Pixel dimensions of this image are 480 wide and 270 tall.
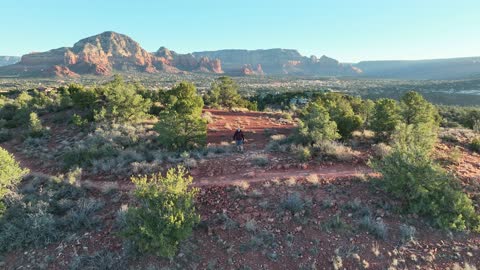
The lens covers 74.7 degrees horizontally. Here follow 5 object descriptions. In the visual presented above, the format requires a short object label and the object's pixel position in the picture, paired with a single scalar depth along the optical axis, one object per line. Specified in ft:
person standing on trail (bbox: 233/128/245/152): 50.19
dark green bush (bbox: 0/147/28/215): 34.47
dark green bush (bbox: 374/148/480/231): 29.81
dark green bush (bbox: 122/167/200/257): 26.76
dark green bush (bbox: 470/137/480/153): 51.26
